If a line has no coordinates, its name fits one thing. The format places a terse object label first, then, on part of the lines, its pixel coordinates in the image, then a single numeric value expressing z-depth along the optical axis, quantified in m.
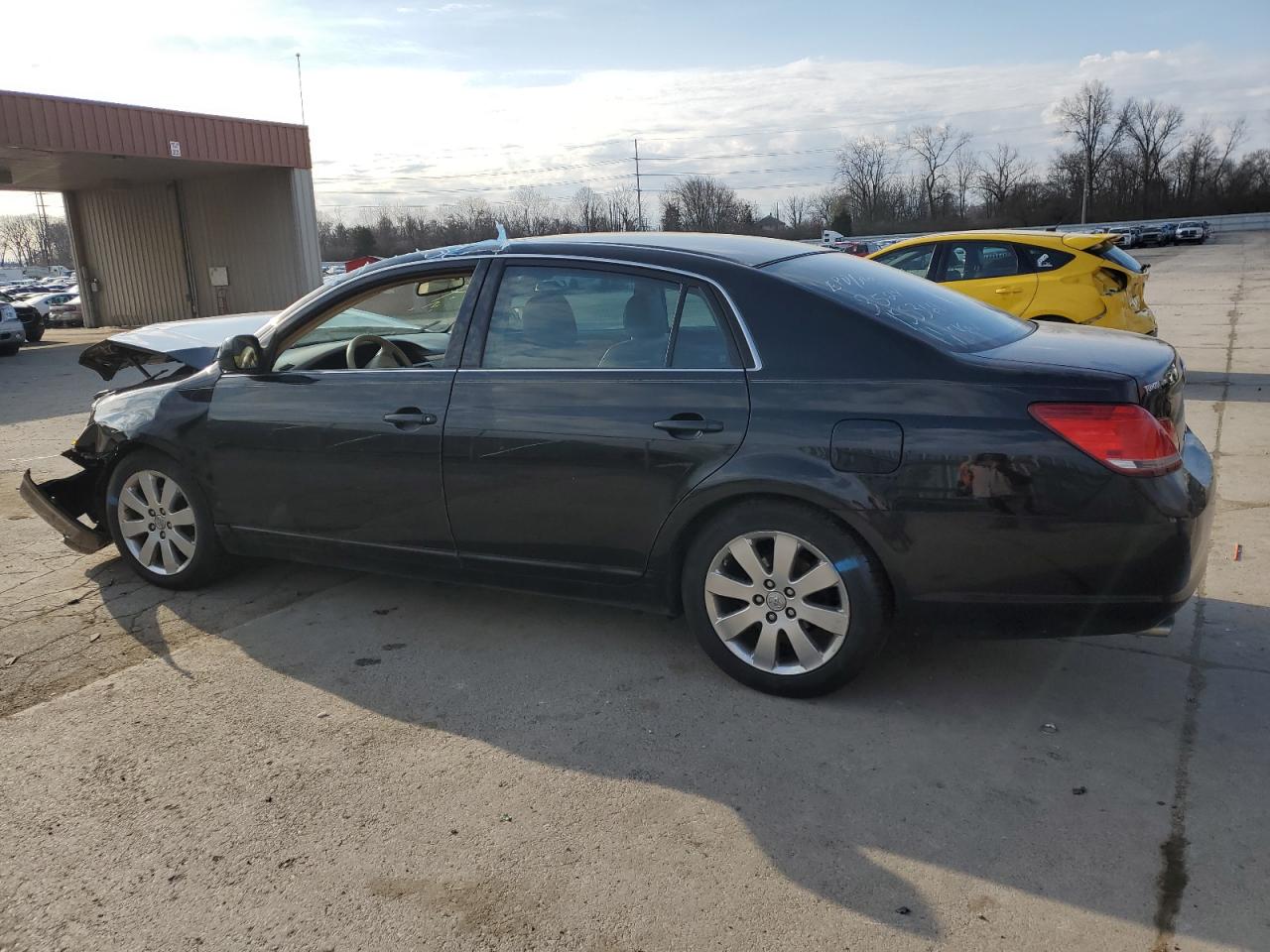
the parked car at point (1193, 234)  56.41
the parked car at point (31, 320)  24.04
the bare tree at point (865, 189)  87.38
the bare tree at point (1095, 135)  91.00
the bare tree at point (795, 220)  77.68
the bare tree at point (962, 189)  92.38
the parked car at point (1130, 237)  57.25
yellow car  9.54
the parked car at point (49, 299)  29.50
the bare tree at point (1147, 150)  88.50
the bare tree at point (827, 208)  80.81
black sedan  3.09
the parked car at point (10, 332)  20.39
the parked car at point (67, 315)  31.19
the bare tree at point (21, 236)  130.38
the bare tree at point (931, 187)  92.26
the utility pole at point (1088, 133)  88.32
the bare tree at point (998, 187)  90.56
